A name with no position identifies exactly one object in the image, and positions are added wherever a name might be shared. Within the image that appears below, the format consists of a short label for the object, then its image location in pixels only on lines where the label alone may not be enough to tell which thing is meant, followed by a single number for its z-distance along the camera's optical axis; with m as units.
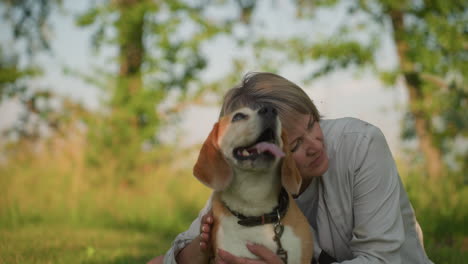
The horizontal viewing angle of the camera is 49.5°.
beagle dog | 2.55
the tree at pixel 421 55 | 7.64
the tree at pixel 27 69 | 10.69
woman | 2.76
